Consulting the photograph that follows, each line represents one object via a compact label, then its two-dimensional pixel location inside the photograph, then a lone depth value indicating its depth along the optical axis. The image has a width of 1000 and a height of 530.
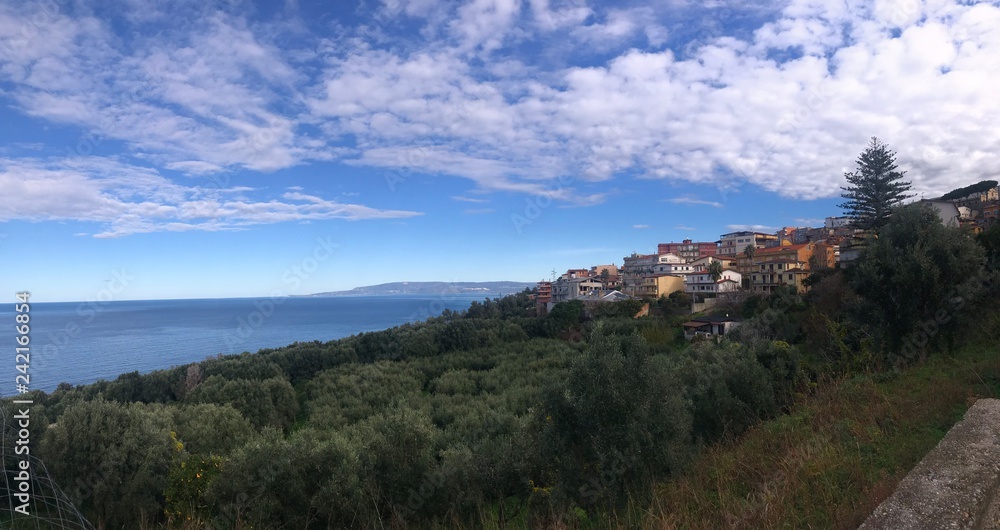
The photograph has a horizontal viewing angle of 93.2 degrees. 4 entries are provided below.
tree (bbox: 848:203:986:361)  11.00
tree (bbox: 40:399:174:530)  13.29
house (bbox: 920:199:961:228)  32.97
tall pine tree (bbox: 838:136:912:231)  31.14
